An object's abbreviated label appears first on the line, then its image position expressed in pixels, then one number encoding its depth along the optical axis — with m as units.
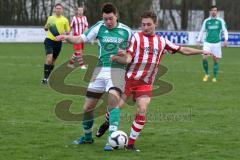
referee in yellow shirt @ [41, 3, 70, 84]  16.23
